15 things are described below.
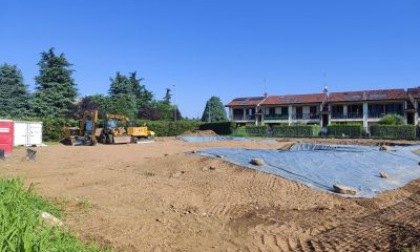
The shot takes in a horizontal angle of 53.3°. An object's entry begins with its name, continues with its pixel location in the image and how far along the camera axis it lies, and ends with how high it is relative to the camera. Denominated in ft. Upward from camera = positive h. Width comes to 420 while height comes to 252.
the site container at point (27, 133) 86.38 -0.28
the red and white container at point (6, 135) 58.65 -0.48
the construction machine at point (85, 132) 93.04 -0.07
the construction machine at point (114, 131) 95.55 +0.18
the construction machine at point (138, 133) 100.75 -0.31
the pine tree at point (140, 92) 242.78 +23.36
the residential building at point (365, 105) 175.22 +11.67
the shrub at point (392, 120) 145.07 +4.17
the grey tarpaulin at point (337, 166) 36.42 -3.42
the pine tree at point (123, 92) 204.33 +20.18
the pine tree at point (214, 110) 273.33 +14.30
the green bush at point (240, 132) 160.06 -0.07
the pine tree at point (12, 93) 160.35 +15.09
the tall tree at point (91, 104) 175.94 +12.61
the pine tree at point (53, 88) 154.51 +16.88
